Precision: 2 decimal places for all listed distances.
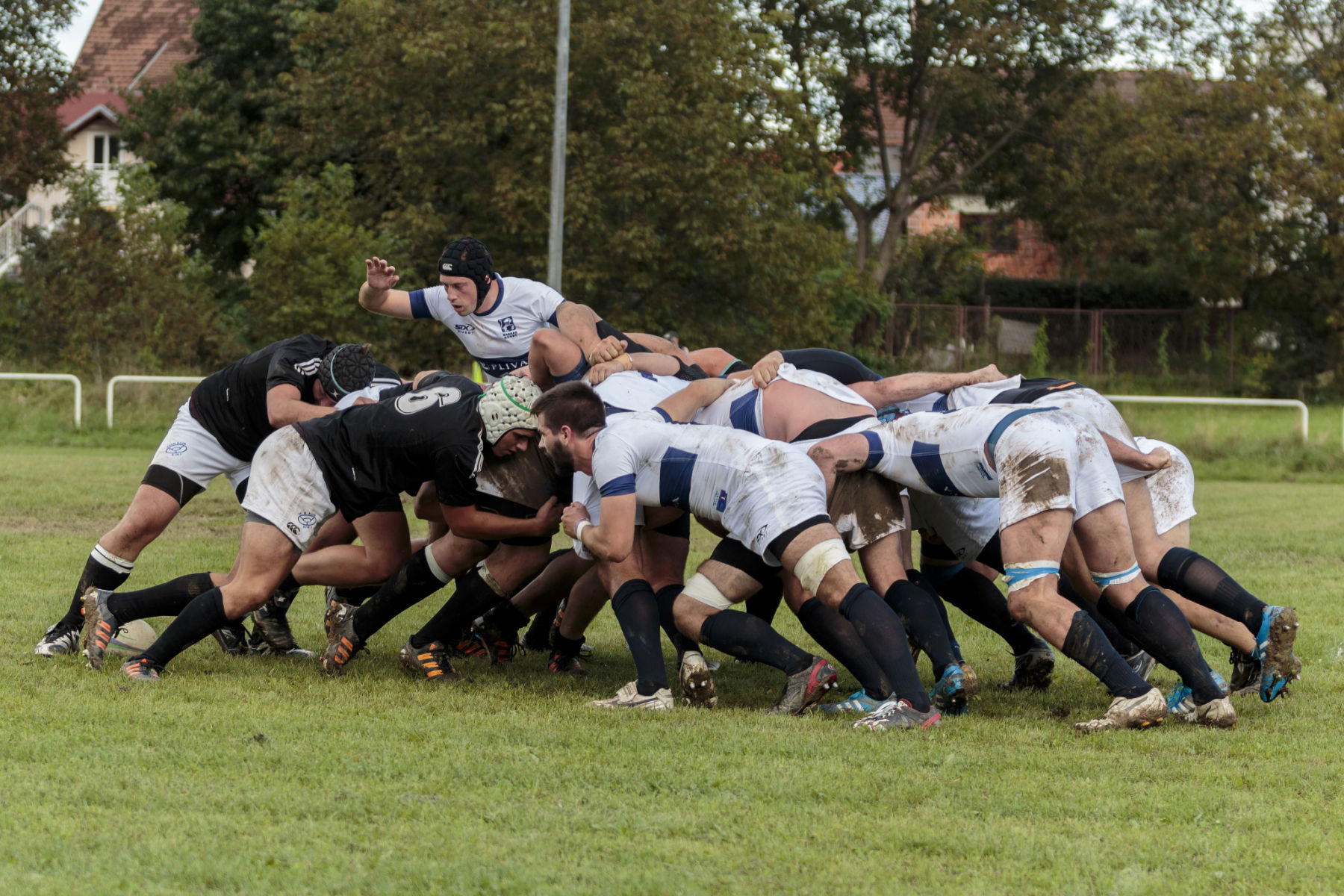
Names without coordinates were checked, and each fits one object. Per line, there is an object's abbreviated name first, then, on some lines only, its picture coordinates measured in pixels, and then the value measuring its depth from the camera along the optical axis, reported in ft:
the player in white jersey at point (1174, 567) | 39.11
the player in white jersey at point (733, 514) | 37.52
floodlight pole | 130.11
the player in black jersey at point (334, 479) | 40.75
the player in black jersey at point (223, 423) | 45.80
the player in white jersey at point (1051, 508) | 36.52
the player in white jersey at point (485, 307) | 48.49
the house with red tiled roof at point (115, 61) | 285.23
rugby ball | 43.96
